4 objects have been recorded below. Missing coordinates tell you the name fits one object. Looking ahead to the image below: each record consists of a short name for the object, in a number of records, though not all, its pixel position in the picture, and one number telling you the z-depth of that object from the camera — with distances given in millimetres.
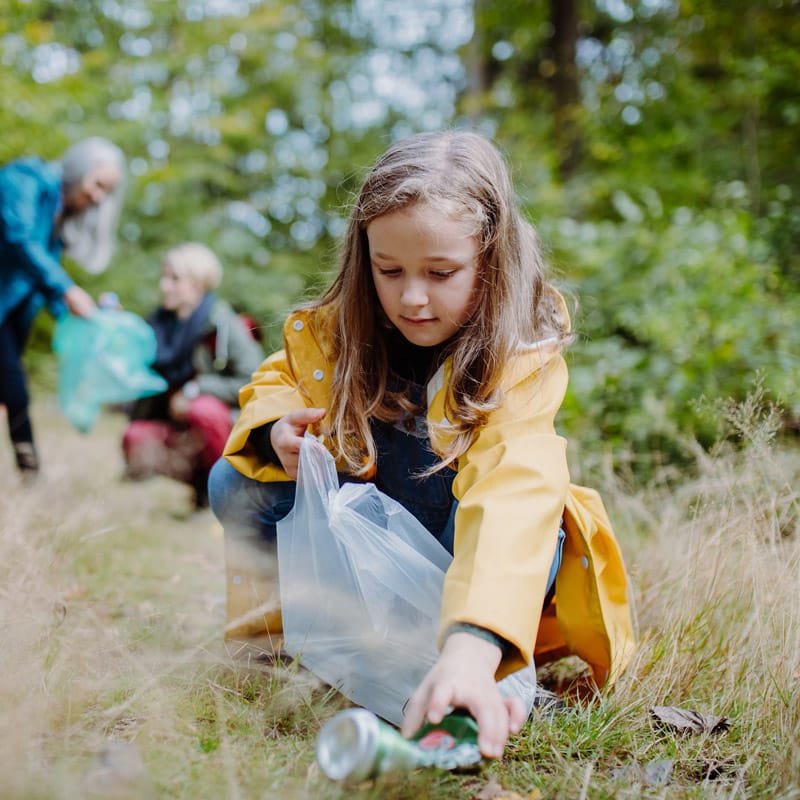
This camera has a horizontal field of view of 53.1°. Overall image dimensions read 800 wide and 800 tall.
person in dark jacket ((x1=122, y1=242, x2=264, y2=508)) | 3861
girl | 1322
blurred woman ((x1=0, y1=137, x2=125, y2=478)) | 3545
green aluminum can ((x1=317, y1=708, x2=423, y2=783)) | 987
